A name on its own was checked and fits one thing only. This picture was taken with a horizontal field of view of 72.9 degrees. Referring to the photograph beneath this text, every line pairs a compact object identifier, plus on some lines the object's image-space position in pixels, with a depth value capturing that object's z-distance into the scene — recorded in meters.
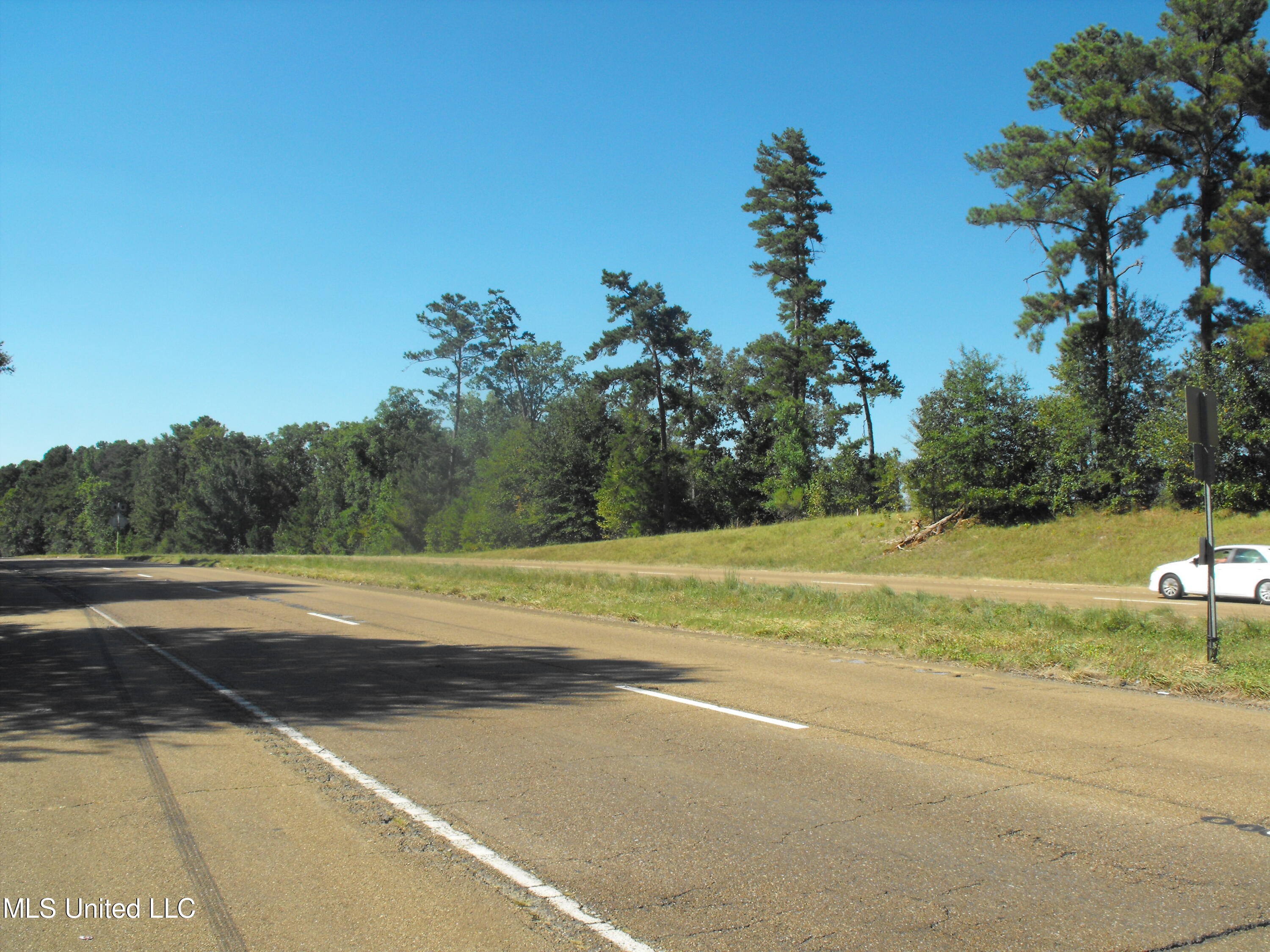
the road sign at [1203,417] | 10.01
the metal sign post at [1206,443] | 9.92
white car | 18.97
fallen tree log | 37.72
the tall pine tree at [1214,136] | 33.28
